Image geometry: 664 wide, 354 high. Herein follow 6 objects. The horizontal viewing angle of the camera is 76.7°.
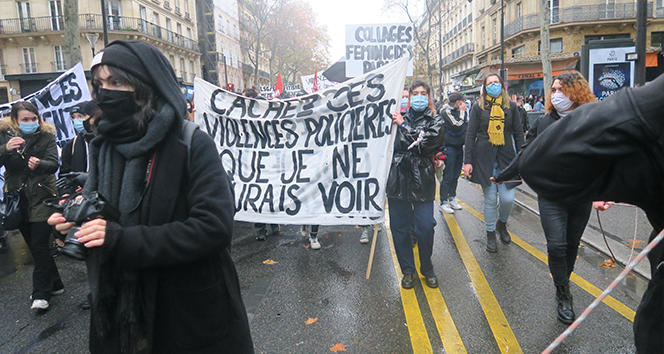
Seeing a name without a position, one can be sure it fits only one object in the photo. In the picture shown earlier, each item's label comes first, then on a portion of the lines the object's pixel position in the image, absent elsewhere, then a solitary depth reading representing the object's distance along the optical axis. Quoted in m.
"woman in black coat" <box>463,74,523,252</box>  5.04
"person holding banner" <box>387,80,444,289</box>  3.98
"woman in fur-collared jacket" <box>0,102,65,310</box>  3.91
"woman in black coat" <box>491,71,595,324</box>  3.31
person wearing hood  1.54
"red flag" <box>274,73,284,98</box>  13.91
